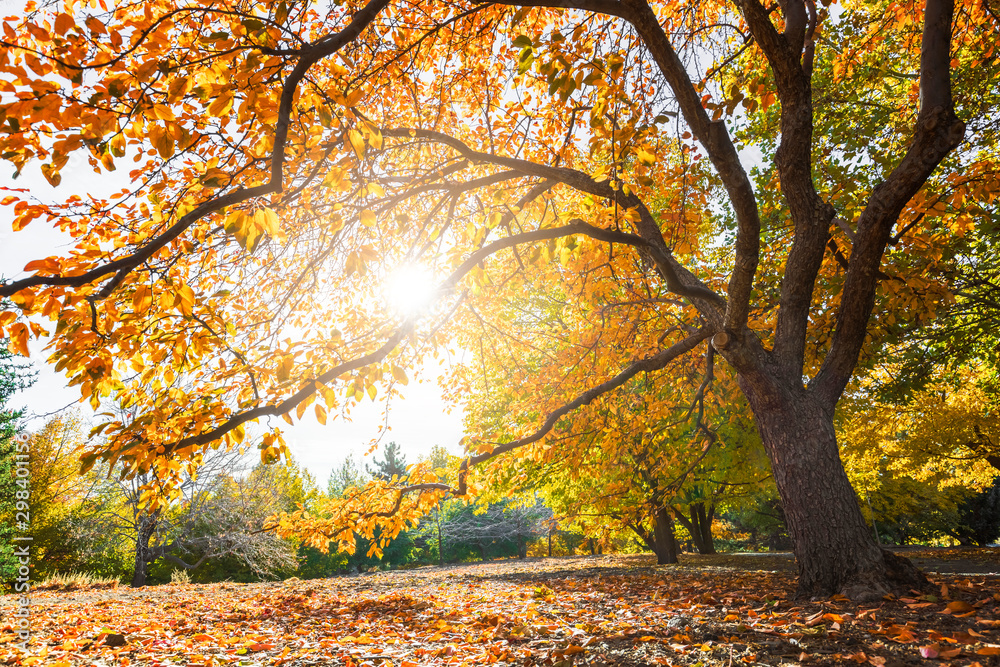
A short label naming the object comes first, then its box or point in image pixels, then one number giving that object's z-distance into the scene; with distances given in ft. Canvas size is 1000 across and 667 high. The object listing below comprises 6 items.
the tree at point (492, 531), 98.26
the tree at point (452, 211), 7.76
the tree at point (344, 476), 143.23
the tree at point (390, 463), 145.32
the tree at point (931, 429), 37.06
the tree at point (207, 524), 47.70
